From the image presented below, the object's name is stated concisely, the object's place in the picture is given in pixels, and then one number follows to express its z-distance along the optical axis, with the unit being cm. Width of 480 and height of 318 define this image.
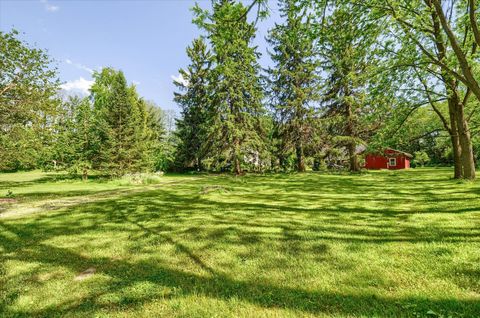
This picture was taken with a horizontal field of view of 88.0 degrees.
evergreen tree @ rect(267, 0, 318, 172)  2689
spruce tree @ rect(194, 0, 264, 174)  2666
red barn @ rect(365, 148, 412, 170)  4000
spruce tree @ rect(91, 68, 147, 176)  2538
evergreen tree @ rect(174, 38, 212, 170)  3441
